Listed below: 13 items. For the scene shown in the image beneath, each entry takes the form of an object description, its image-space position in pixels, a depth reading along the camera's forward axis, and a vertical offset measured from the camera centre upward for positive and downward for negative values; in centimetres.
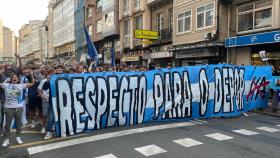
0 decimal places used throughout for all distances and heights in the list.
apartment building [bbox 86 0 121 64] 3909 +611
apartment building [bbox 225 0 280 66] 1717 +216
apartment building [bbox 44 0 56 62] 9888 +1102
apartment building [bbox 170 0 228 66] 2080 +263
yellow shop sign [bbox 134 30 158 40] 2566 +285
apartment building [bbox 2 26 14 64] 16475 +1485
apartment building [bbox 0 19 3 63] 14800 +1530
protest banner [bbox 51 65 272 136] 944 -73
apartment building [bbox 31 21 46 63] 11742 +1035
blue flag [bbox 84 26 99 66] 1589 +94
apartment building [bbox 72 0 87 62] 5684 +753
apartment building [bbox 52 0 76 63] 7000 +940
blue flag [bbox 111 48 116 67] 1997 +85
